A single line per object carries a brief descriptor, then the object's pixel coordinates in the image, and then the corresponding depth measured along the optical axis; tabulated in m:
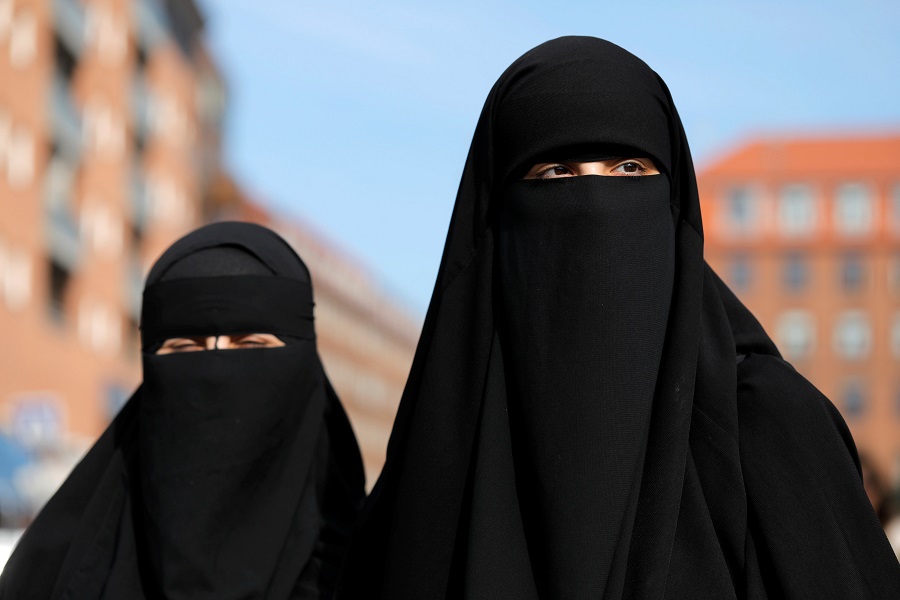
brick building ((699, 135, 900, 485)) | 68.38
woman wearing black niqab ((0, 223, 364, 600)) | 3.36
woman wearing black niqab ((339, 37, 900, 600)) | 2.40
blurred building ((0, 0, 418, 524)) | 22.92
